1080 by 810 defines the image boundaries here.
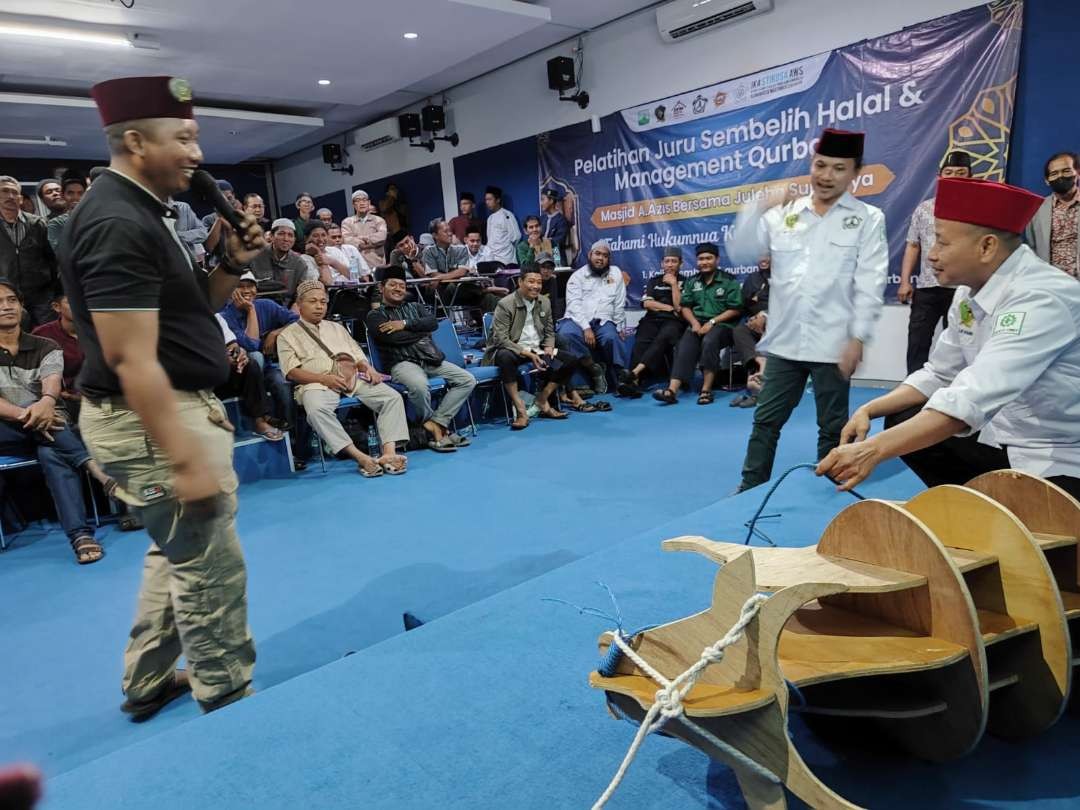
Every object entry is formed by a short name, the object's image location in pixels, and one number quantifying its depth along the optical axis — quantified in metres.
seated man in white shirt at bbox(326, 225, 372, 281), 7.36
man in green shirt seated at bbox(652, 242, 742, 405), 6.14
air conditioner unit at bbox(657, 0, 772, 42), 6.28
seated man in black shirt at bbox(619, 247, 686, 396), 6.54
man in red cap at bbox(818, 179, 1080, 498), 1.42
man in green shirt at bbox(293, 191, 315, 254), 8.30
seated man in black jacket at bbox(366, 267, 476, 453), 5.02
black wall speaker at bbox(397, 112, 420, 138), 10.07
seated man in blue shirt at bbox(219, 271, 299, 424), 4.71
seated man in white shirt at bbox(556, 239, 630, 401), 6.53
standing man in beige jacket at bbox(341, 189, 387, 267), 8.70
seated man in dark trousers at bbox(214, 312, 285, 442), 4.55
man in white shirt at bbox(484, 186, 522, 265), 8.98
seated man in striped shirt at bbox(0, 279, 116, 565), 3.60
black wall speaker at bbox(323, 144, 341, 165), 11.79
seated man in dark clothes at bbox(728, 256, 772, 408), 6.12
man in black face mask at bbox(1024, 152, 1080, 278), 4.24
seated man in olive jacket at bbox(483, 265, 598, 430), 5.64
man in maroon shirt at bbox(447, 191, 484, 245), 9.08
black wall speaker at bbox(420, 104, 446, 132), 9.66
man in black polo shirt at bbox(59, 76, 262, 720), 1.32
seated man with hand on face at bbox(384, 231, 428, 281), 7.81
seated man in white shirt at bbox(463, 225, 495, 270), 8.68
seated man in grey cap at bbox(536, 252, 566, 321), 7.14
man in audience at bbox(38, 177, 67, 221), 5.47
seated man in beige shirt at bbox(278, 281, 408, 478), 4.54
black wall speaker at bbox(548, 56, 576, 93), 7.74
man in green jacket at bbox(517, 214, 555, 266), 8.34
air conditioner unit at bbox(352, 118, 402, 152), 10.59
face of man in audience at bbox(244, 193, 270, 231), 6.56
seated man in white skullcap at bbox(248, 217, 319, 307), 5.64
